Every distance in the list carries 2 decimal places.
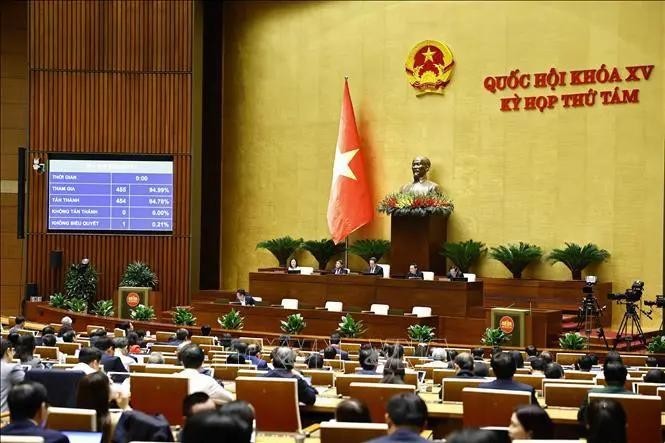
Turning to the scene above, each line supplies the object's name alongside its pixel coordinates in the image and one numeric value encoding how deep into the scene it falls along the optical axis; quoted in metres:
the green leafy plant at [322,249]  19.94
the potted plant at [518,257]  18.05
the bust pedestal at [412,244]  18.27
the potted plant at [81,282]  19.47
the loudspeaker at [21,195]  19.75
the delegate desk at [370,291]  16.06
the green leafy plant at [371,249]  19.23
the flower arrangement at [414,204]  18.14
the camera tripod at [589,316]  15.18
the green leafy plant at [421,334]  14.38
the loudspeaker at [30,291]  19.80
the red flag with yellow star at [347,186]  19.80
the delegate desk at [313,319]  15.41
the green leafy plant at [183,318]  16.27
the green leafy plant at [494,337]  14.04
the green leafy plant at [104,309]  17.94
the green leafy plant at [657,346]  13.07
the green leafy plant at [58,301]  18.78
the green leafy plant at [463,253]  18.39
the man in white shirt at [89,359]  7.03
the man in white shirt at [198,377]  6.03
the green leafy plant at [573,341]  13.40
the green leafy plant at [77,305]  18.39
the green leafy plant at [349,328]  15.05
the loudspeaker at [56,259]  19.84
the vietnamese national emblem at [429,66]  19.67
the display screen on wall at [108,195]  19.88
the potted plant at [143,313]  17.17
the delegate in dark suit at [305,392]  6.33
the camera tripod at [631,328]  14.81
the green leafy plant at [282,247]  20.22
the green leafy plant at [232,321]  15.74
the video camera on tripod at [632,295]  14.64
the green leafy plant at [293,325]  15.20
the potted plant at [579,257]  17.56
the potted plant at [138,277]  19.69
